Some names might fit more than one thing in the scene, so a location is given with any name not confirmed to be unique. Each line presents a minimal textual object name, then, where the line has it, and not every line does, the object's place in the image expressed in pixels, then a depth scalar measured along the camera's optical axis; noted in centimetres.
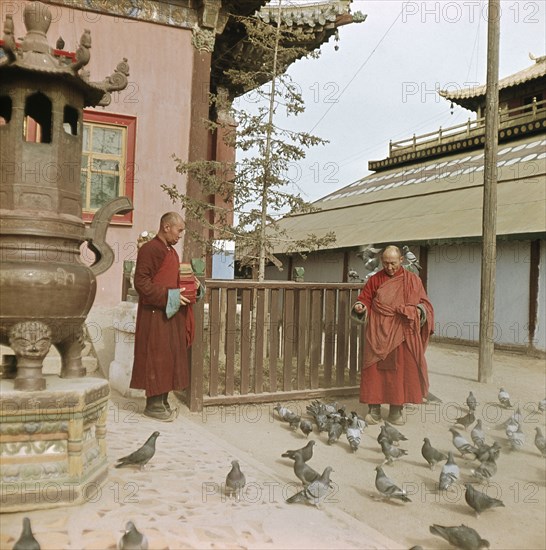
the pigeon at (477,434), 490
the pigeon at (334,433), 524
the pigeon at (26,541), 251
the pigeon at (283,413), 569
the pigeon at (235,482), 347
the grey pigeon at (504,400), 679
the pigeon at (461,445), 483
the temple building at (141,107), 863
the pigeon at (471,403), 615
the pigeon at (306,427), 536
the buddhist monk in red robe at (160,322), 514
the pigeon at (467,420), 583
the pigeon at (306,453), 443
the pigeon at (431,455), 465
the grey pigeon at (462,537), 307
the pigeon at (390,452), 468
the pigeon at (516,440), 524
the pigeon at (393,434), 502
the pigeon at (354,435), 503
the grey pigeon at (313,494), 345
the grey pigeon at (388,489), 382
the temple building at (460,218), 1156
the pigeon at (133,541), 258
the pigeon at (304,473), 383
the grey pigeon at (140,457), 379
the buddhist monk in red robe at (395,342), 578
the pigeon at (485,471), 425
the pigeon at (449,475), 412
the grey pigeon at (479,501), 368
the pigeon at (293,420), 559
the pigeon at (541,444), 496
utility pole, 843
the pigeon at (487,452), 448
